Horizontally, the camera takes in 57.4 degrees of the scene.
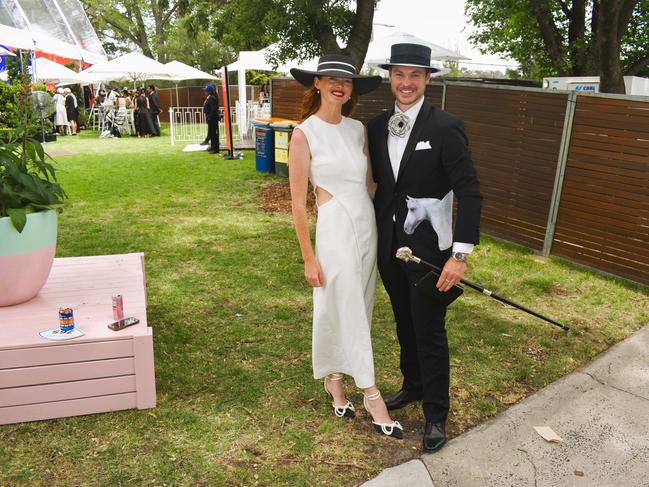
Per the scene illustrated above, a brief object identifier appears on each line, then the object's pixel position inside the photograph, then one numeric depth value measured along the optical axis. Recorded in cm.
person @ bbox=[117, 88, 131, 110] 2058
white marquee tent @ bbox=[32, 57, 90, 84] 2053
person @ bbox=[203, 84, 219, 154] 1505
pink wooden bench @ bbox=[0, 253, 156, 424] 325
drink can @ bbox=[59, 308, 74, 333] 332
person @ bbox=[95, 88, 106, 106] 2405
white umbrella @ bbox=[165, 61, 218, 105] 2075
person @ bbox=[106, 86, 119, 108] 2080
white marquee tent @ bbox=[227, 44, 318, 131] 1729
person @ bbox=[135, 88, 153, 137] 1969
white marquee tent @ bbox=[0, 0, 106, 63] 1285
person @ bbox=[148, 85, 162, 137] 2086
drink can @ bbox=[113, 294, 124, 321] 350
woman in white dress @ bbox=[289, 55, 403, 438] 306
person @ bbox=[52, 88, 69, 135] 1967
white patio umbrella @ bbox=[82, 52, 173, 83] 1930
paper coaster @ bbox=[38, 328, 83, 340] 328
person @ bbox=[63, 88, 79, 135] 2078
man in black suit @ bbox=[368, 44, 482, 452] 288
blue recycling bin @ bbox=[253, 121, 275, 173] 1193
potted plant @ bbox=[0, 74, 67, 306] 356
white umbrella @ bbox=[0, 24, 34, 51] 1206
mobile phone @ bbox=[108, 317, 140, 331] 341
